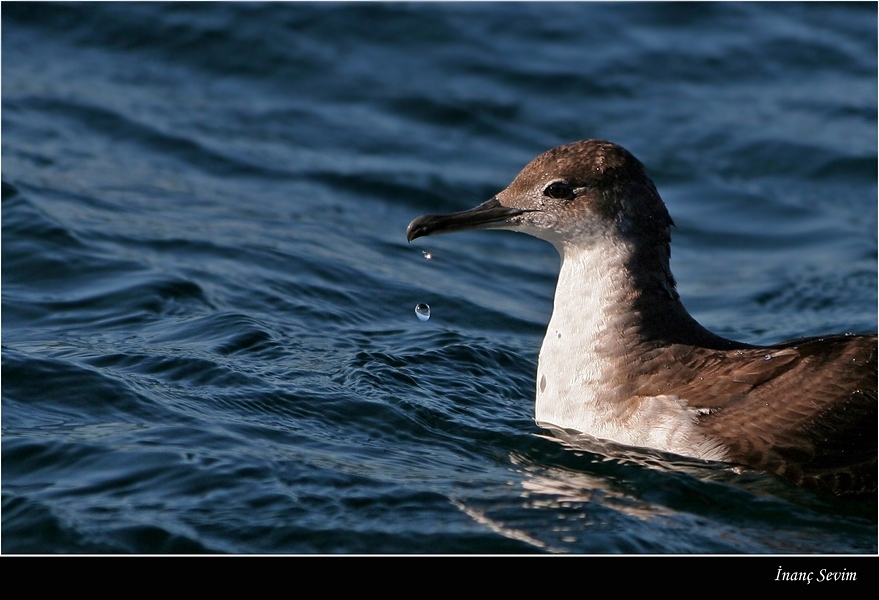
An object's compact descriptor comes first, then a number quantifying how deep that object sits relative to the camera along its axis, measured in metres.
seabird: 12.62
